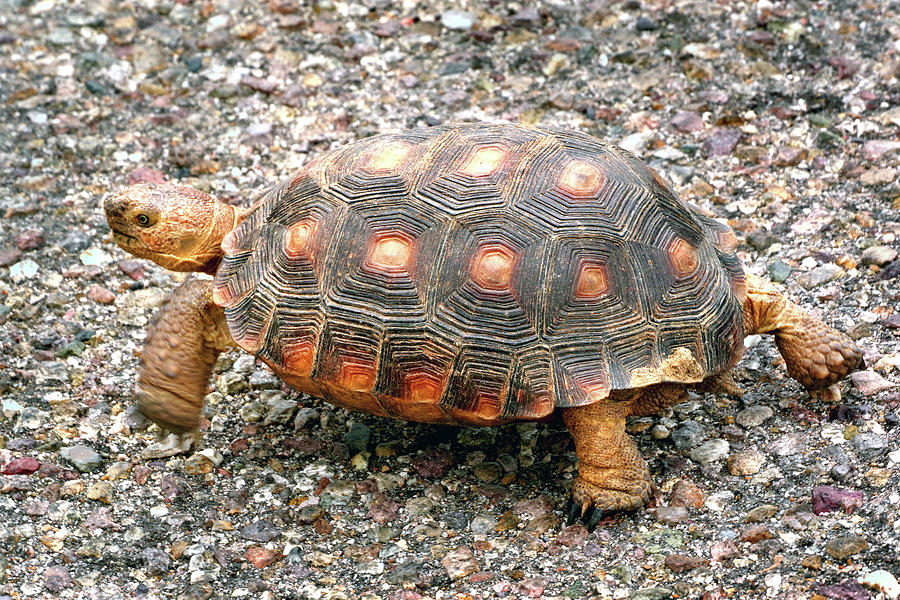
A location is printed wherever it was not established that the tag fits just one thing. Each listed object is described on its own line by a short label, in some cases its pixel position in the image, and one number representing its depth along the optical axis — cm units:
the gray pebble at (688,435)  886
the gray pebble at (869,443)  822
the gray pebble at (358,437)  920
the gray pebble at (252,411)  964
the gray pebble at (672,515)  800
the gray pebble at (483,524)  816
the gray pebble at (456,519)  821
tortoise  791
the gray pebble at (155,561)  781
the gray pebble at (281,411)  961
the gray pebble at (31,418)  927
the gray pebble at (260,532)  816
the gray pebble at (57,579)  761
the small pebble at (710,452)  861
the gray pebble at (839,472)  800
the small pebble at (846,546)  723
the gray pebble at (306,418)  955
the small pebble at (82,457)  884
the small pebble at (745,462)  838
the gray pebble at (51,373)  986
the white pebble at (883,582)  684
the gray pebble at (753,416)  895
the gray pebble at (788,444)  850
